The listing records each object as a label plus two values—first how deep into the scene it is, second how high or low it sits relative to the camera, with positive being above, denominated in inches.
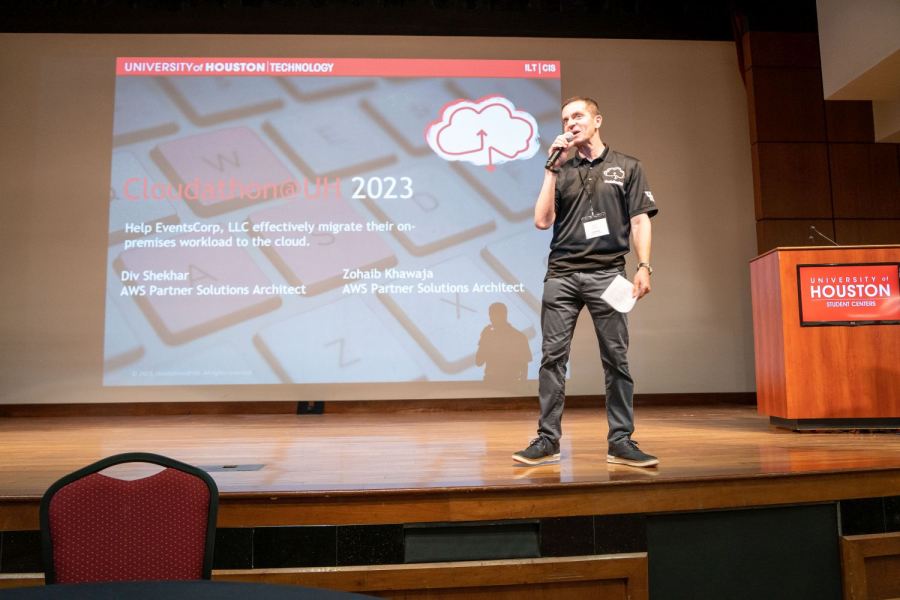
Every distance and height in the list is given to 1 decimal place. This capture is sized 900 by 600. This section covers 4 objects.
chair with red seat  46.0 -11.9
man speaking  89.5 +13.5
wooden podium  129.4 -2.6
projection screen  193.0 +43.4
